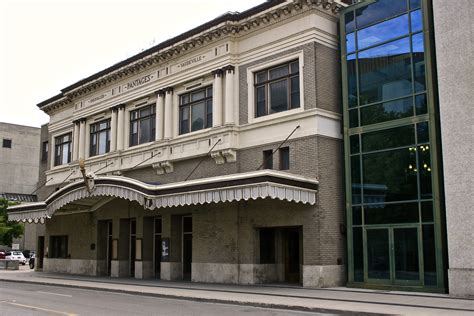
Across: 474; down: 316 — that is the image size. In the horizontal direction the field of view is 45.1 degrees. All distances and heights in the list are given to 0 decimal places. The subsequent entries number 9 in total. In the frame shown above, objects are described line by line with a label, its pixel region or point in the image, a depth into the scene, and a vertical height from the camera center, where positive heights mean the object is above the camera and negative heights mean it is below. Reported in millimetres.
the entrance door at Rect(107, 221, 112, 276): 35156 +245
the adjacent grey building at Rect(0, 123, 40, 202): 87688 +13539
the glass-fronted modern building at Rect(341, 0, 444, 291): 20562 +3673
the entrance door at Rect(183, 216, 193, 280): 29344 -17
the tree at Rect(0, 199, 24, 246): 69688 +2320
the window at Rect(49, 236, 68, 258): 38722 -51
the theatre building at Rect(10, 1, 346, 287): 23094 +4130
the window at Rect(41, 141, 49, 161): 44000 +7287
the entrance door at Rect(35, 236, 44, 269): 42406 -565
